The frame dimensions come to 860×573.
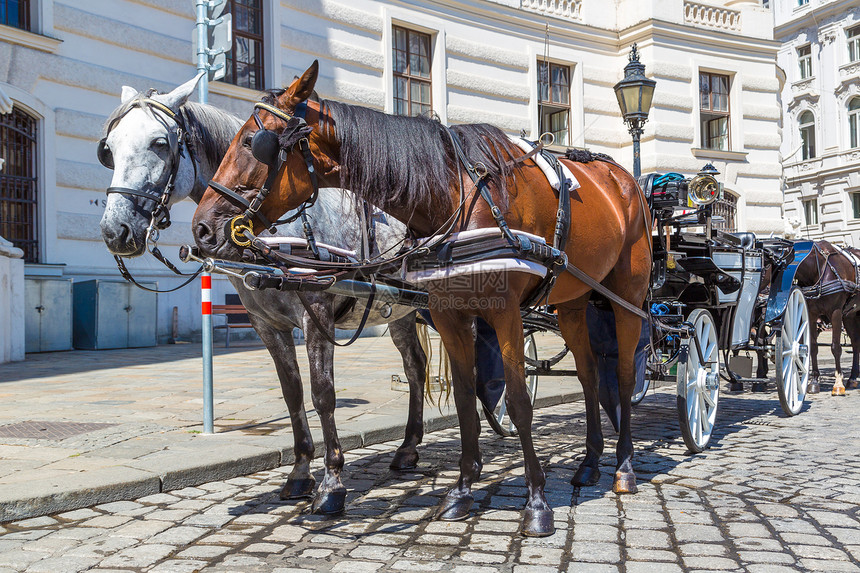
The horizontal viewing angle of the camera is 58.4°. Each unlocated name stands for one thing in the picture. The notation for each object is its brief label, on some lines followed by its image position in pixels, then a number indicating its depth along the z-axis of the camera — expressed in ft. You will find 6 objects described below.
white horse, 12.42
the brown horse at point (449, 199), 10.62
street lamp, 28.71
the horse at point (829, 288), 29.86
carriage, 17.84
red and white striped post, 17.93
